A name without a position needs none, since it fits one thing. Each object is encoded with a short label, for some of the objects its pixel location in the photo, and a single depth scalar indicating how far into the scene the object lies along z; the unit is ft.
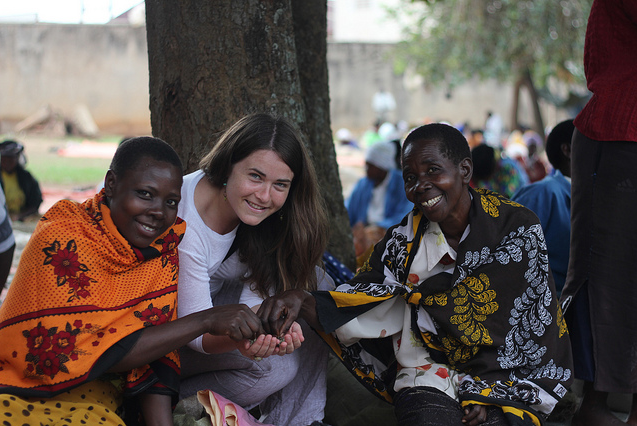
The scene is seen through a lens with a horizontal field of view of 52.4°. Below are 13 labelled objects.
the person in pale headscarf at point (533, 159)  33.09
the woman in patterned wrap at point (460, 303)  8.77
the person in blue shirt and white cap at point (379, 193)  21.17
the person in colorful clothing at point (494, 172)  18.33
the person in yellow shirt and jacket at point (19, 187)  27.27
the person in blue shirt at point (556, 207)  12.29
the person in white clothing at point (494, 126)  63.40
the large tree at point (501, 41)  49.14
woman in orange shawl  7.36
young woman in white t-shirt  8.88
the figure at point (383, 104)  73.97
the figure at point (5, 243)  12.23
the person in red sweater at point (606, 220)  9.58
